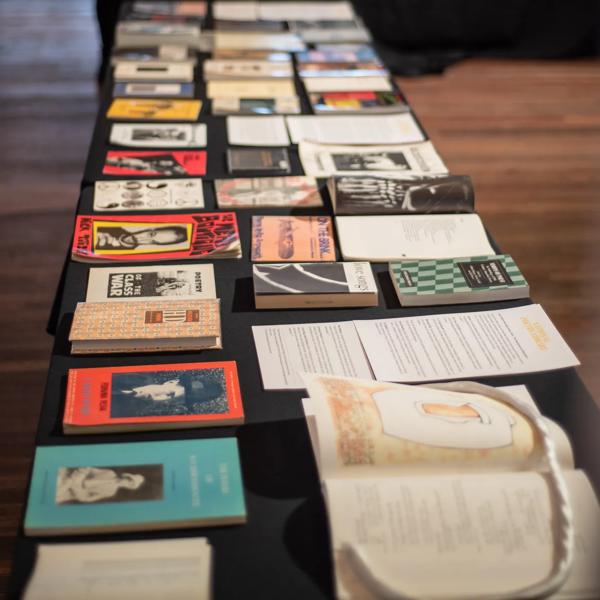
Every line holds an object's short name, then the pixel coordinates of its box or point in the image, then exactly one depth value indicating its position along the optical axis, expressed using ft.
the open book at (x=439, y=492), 3.41
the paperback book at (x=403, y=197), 6.17
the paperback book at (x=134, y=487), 3.64
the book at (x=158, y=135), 7.25
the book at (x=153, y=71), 8.59
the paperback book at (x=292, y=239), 5.66
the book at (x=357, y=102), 7.94
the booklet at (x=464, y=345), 4.69
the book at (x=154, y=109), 7.77
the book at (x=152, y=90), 8.20
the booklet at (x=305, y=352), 4.61
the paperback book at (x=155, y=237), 5.68
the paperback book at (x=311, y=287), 5.18
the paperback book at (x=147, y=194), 6.30
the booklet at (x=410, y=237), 5.74
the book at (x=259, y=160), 6.88
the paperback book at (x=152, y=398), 4.18
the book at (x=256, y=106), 7.94
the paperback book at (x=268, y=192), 6.34
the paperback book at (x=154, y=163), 6.81
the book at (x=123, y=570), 3.33
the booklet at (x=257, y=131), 7.37
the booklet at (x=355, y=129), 7.41
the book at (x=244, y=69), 8.71
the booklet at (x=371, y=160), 6.81
